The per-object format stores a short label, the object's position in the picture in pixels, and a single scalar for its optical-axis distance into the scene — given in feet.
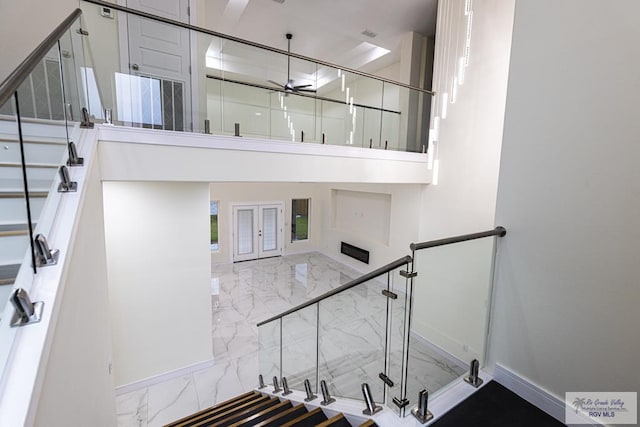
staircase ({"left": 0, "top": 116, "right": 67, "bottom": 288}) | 4.83
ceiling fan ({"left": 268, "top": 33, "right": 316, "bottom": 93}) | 15.04
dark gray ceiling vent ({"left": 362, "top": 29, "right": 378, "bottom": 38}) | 20.49
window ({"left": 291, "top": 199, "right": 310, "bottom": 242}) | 33.47
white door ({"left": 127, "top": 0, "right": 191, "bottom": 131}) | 10.89
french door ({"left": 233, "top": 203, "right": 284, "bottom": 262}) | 30.27
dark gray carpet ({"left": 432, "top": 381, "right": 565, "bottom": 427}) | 5.52
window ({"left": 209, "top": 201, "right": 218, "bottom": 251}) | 29.01
